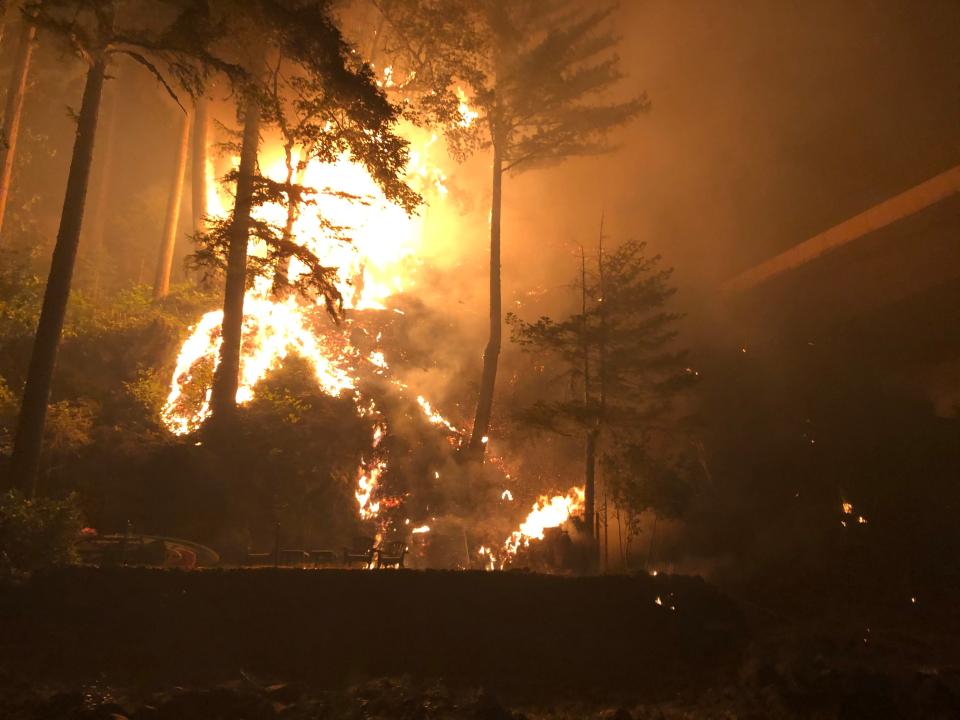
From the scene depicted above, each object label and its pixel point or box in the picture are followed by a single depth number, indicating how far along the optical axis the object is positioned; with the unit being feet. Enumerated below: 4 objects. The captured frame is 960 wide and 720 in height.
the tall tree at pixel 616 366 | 67.97
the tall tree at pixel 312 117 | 46.32
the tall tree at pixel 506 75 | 77.30
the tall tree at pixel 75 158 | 45.19
